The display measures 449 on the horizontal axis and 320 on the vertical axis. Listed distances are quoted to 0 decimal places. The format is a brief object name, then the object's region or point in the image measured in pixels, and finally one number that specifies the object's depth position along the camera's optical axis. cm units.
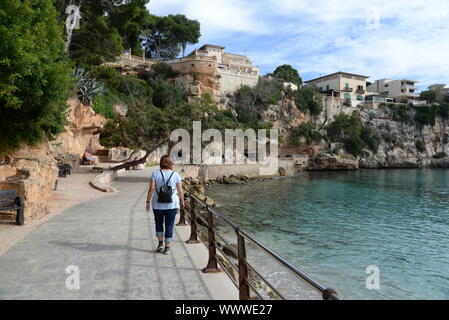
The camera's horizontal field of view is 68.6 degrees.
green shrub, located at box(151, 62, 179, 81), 5260
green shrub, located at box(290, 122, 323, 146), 5666
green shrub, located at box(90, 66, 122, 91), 3319
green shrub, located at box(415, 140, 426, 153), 6781
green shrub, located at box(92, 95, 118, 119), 3103
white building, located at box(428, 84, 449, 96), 8296
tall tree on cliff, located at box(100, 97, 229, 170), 2000
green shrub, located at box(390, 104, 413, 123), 6906
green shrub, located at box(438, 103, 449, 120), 7175
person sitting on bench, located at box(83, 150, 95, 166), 2772
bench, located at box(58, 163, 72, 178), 1839
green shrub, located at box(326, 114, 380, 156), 5912
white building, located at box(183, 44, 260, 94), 5716
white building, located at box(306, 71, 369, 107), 7288
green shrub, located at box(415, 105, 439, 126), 7006
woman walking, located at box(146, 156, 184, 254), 554
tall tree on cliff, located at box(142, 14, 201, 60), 6319
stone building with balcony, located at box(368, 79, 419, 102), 8212
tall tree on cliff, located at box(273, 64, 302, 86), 6906
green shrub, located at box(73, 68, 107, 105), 2510
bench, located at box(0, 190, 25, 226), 758
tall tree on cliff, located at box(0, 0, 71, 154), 827
